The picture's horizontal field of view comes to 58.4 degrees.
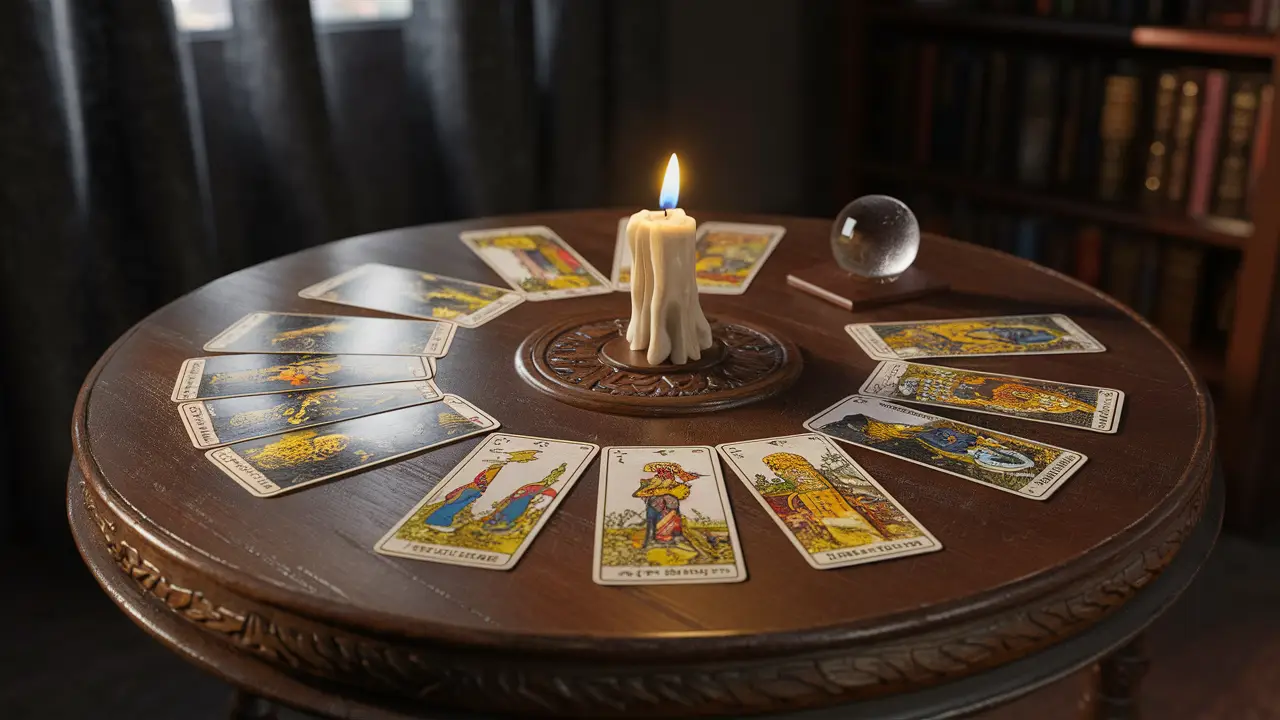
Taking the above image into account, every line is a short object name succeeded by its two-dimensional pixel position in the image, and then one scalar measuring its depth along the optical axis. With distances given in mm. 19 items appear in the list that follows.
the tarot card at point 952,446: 970
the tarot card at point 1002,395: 1089
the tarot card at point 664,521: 834
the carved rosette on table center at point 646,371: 1104
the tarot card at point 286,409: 1044
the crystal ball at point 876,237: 1395
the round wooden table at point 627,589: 762
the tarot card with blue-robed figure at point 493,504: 861
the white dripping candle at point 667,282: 1144
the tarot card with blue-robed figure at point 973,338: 1254
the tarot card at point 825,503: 862
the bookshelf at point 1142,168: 2145
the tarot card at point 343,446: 966
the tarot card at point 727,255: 1464
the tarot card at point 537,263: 1440
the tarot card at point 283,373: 1134
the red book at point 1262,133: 2102
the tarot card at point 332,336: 1231
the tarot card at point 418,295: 1349
